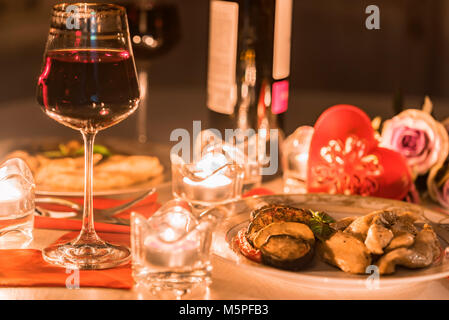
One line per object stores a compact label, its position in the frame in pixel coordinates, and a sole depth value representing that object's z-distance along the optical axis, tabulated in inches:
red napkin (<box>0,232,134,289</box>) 37.2
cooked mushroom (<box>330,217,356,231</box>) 39.6
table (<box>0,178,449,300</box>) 36.6
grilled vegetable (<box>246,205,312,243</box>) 39.1
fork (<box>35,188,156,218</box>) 44.6
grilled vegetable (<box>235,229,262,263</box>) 37.9
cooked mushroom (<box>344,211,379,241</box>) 38.4
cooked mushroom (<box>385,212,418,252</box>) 37.4
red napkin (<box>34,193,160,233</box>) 42.9
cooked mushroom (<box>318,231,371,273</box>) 36.9
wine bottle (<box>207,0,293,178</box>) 48.8
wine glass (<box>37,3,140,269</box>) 38.2
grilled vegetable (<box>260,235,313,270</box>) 36.8
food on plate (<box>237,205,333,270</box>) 36.9
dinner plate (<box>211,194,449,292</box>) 36.0
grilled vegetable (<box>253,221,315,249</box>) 37.6
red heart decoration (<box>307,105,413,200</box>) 45.9
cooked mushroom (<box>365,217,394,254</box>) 37.3
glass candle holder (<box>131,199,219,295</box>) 36.2
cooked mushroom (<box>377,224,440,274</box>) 36.9
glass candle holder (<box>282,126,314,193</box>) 49.3
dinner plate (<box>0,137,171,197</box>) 49.4
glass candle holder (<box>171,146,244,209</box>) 44.5
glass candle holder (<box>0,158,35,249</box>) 41.0
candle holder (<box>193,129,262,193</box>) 47.3
